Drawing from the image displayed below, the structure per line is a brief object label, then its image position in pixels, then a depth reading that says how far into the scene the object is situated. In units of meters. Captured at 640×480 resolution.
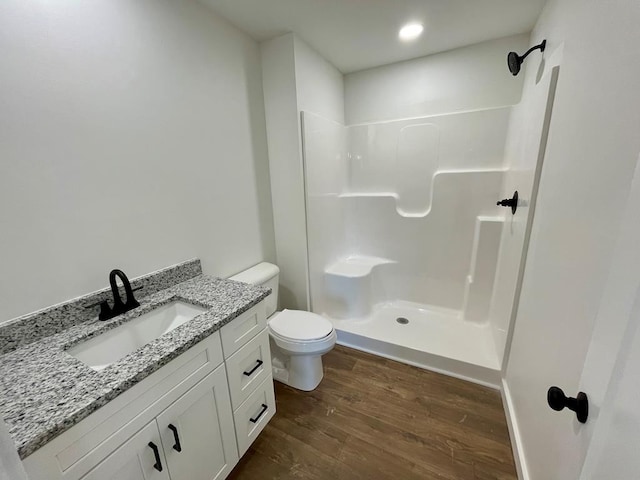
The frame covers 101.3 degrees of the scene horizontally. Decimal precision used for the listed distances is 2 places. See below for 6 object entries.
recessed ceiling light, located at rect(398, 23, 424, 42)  1.72
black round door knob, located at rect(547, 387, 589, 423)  0.52
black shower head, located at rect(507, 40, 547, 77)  1.52
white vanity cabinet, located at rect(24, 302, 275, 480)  0.70
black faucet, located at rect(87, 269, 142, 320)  1.11
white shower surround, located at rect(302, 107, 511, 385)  2.05
